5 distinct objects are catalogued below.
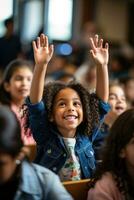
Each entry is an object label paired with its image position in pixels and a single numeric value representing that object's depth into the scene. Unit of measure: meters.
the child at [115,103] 3.68
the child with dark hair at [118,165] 2.21
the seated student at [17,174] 1.77
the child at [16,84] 4.00
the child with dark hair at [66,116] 2.69
